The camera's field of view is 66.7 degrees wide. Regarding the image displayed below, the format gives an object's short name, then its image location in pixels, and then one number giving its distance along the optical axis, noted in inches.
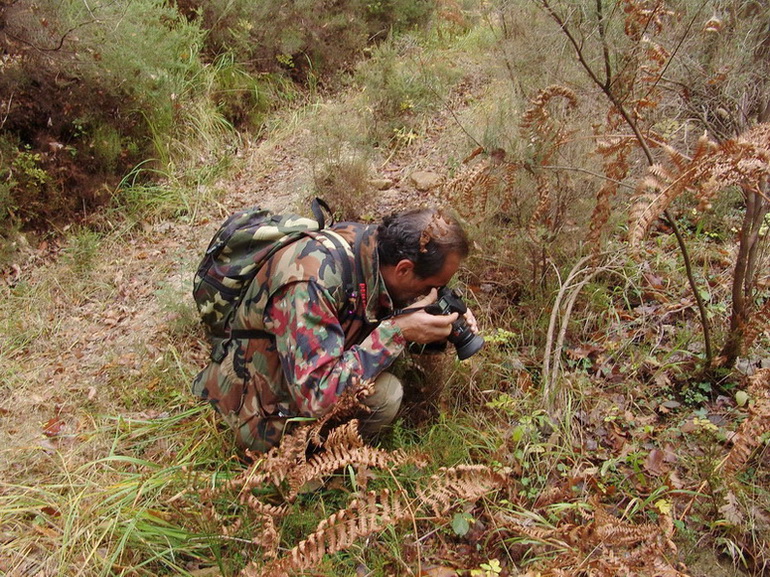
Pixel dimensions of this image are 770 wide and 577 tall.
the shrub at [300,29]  252.2
